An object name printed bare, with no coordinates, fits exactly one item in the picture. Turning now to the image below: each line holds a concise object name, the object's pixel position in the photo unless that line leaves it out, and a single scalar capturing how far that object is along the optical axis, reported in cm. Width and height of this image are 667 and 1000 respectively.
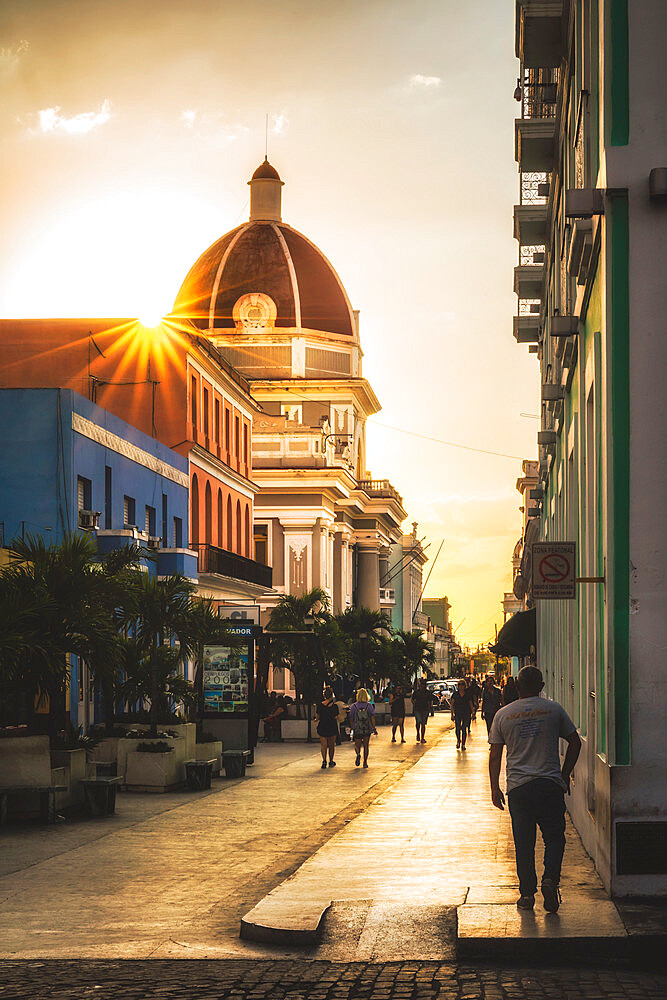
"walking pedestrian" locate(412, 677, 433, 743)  3972
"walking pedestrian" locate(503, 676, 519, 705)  3251
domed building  8050
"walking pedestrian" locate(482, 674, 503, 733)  4009
